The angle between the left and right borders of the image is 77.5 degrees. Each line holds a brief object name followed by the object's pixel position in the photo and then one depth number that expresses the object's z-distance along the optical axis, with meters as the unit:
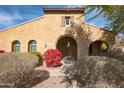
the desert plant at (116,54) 5.85
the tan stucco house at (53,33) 6.56
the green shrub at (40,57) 6.25
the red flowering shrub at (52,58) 5.84
